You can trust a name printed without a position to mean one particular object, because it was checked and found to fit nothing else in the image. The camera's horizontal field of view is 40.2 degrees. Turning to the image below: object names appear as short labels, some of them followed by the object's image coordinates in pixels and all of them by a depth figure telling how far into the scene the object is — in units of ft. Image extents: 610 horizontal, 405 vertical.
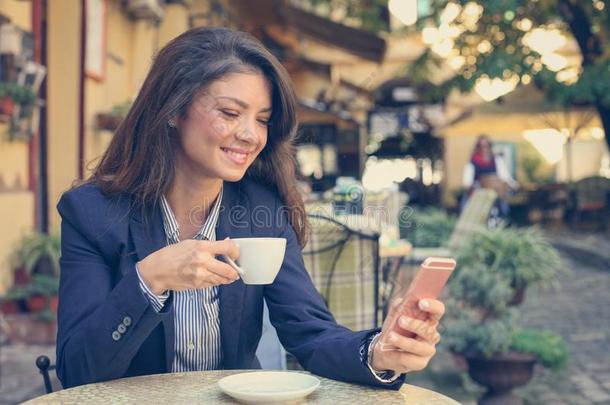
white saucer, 5.45
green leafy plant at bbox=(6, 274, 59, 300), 20.02
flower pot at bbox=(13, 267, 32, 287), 20.95
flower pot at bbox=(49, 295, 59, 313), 20.08
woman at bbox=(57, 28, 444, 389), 6.34
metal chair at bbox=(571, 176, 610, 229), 60.23
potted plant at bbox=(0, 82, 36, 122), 18.97
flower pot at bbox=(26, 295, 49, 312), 20.08
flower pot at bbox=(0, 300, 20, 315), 20.01
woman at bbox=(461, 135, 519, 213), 41.65
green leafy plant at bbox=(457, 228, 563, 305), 19.11
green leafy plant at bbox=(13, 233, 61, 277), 20.63
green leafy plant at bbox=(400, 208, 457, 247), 28.35
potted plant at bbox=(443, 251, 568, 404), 15.83
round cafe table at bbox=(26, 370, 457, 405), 5.60
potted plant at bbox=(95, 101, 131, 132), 25.90
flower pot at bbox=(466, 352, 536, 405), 15.79
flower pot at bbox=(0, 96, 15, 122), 19.01
